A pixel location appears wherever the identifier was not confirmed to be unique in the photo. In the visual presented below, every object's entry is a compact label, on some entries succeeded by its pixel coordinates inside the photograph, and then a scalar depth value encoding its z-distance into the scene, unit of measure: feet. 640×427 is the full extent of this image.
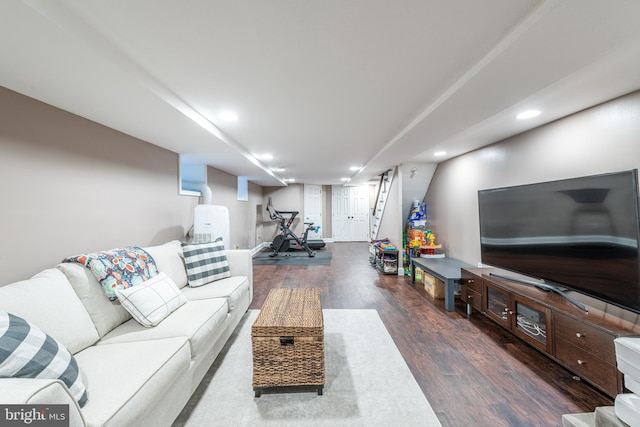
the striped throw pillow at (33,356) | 2.73
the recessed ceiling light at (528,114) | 6.57
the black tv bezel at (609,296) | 4.58
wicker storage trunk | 4.96
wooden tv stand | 4.64
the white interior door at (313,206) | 27.35
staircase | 16.05
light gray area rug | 4.50
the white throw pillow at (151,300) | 4.98
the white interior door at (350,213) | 28.04
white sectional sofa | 2.91
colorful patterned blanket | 4.95
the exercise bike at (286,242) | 20.92
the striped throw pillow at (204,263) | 7.65
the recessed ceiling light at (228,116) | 6.89
